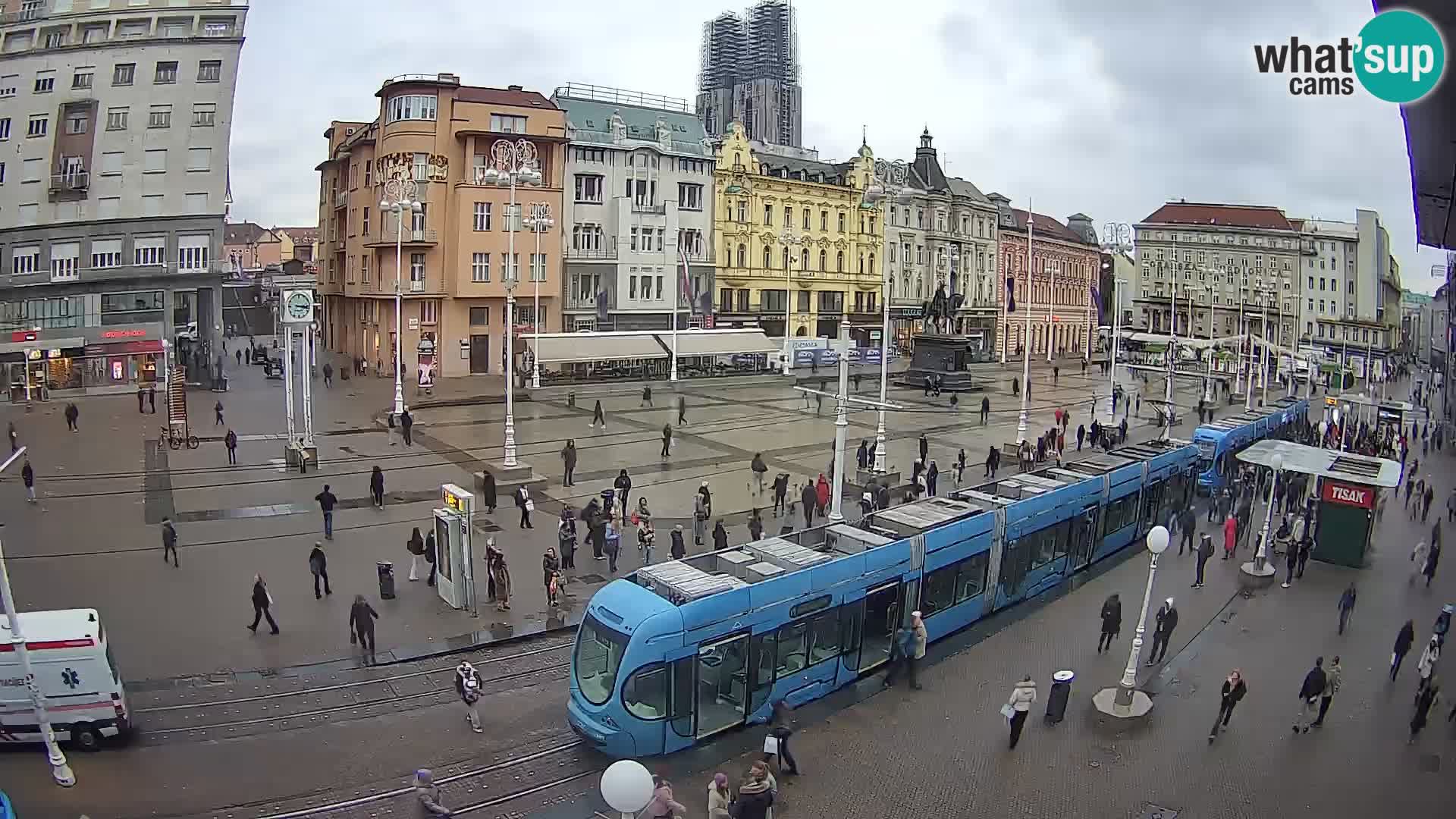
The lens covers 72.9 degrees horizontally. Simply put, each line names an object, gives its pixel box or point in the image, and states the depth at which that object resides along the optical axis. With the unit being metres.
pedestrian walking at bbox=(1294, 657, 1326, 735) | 14.22
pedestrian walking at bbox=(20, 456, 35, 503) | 25.25
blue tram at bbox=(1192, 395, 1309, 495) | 31.17
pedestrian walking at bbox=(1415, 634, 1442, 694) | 15.18
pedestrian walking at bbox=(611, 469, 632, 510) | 25.42
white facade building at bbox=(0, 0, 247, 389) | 45.25
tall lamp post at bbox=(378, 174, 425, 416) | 35.57
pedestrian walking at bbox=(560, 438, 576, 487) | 28.74
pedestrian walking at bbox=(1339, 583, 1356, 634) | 18.39
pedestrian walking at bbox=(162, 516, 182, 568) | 20.58
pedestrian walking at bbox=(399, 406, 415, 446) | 34.56
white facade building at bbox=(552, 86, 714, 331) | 59.66
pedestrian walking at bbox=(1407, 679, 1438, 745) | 14.11
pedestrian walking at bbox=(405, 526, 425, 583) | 20.06
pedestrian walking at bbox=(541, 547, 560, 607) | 18.51
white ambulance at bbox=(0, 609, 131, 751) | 12.61
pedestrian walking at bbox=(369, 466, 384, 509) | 25.94
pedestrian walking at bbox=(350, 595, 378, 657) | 15.94
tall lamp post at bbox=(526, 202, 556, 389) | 44.78
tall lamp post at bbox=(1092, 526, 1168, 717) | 14.79
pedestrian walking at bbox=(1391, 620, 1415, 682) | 15.86
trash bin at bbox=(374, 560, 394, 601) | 19.00
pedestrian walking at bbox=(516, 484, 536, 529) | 24.22
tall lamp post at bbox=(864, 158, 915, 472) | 25.61
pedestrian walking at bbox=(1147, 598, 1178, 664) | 16.92
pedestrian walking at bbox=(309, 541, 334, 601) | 18.61
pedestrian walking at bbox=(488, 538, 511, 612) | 18.53
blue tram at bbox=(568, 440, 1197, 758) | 12.66
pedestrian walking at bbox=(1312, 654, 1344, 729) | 14.44
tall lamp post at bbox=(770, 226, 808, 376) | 64.69
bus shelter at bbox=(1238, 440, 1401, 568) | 22.73
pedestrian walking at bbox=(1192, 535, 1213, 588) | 21.42
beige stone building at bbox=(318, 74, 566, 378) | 54.50
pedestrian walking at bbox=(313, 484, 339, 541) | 22.97
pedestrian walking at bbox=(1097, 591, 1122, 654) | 17.11
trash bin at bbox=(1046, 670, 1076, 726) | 14.45
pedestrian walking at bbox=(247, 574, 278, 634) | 16.91
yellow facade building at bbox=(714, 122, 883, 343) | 67.50
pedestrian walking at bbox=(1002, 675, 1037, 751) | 13.48
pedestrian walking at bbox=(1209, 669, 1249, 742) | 14.23
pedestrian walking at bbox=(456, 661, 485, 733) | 13.62
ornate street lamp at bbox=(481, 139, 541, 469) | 29.53
